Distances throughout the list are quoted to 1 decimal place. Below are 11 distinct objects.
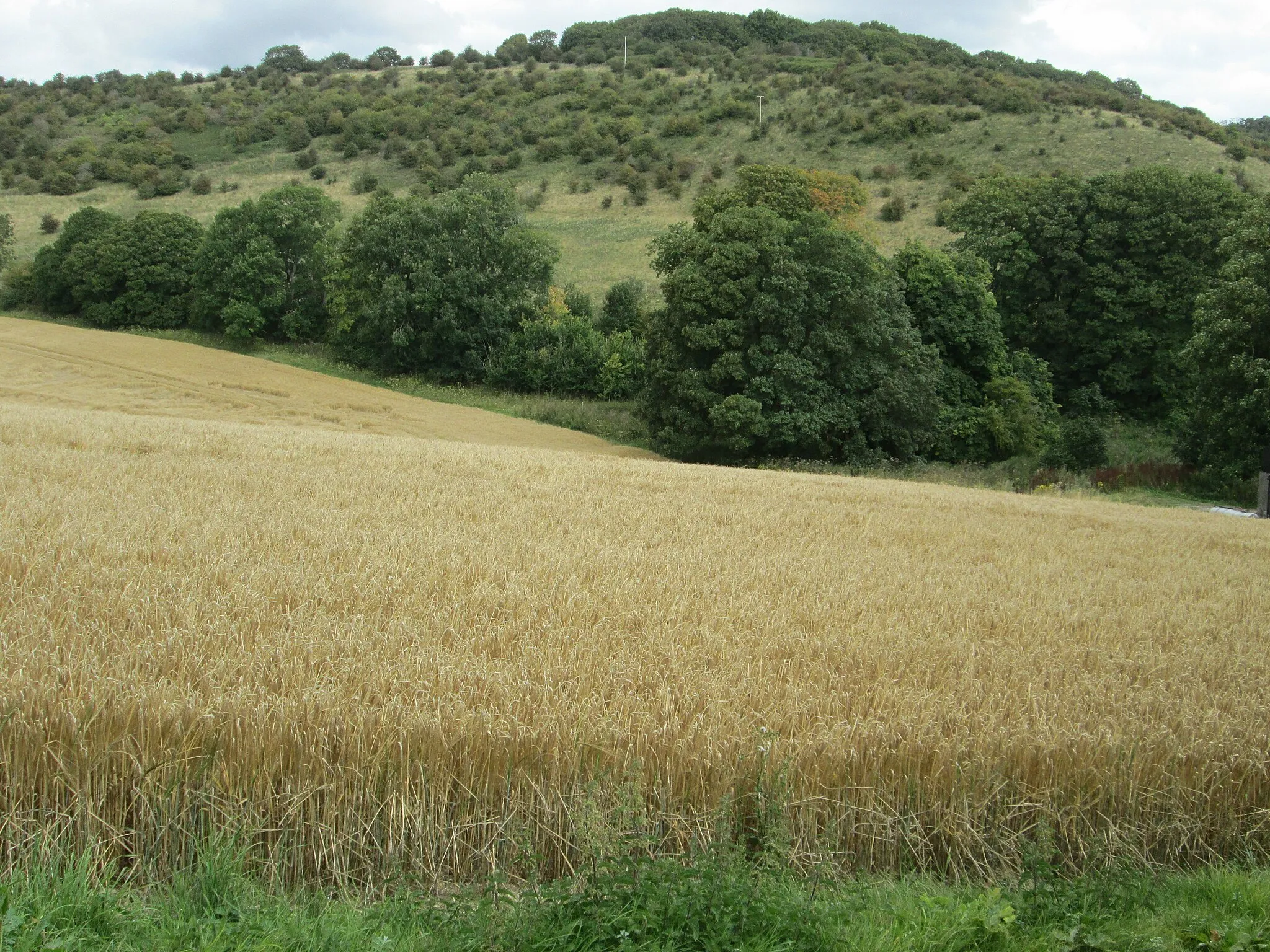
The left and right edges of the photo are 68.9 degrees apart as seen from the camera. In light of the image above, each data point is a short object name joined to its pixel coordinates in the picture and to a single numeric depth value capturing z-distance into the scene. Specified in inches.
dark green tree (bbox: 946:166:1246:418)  1788.9
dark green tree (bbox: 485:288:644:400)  1860.2
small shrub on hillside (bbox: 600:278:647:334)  2063.2
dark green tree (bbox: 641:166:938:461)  1395.2
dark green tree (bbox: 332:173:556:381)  1860.2
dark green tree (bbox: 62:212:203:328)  2134.6
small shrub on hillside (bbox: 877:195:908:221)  2605.8
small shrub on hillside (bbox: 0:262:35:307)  2278.5
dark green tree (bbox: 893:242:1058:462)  1585.9
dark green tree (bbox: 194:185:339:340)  2004.2
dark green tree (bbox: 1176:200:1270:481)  1210.6
